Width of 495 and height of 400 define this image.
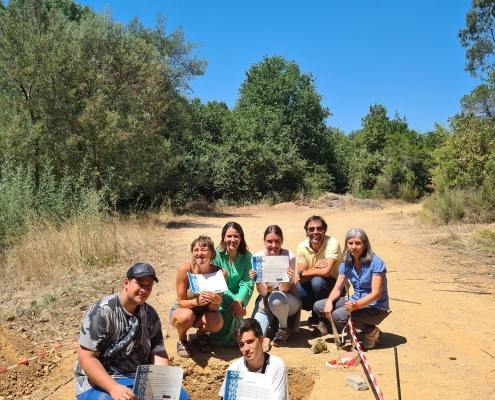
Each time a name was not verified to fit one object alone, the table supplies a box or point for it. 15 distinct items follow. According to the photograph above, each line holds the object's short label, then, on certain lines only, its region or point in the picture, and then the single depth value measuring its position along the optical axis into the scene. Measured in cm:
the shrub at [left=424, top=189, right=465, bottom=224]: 1495
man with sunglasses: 545
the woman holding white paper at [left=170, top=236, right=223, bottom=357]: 474
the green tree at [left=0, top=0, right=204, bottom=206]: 1321
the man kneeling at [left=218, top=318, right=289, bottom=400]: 324
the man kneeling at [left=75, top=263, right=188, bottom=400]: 328
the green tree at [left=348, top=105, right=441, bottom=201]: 2772
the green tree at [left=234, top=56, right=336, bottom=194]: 2772
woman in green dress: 514
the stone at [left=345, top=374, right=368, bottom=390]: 427
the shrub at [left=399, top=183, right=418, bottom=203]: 2686
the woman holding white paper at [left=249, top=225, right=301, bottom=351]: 522
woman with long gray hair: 500
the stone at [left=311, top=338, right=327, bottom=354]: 510
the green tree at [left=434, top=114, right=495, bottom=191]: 1839
